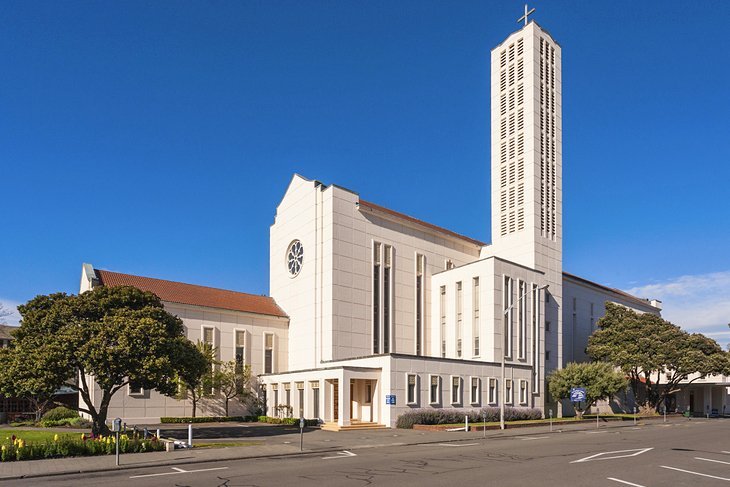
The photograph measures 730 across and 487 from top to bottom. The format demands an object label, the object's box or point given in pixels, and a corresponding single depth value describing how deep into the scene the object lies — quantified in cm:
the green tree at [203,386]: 4556
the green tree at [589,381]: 5250
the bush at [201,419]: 4456
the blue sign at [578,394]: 4516
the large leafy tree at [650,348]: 6278
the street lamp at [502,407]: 3946
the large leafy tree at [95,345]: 2716
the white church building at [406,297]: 4478
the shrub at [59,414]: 4225
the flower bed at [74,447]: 2178
